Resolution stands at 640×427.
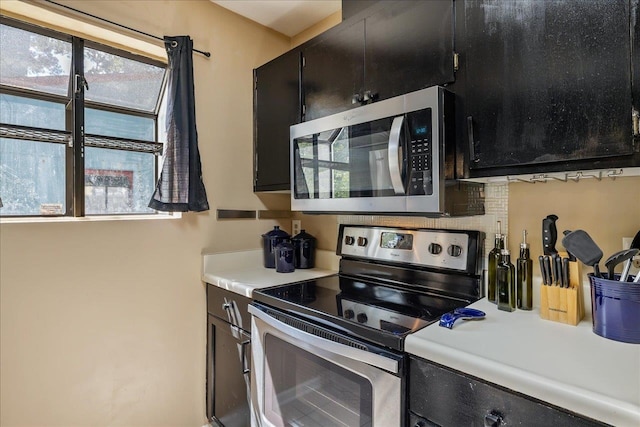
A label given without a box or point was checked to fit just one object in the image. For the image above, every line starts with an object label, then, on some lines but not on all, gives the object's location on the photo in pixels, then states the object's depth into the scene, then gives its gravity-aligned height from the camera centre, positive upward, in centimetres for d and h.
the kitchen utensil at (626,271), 100 -18
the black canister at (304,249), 213 -23
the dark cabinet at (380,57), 129 +66
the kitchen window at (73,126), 157 +44
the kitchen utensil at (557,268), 115 -19
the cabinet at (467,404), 78 -48
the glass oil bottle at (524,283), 127 -27
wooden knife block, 111 -30
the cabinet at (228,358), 170 -77
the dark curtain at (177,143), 181 +37
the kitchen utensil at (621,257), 97 -13
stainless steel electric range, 109 -40
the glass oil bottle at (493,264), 134 -21
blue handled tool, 111 -35
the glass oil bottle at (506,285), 127 -28
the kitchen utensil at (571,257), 113 -15
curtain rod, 156 +92
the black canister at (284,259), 200 -27
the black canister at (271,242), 212 -19
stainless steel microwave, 122 +20
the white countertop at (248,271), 176 -35
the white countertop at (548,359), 72 -38
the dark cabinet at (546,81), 92 +38
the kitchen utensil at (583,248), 103 -12
